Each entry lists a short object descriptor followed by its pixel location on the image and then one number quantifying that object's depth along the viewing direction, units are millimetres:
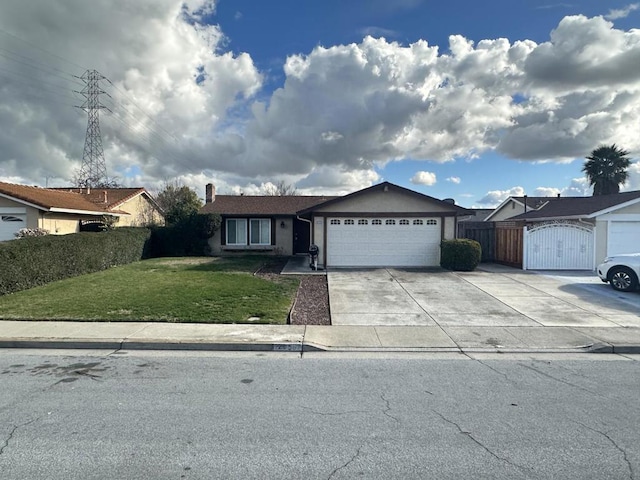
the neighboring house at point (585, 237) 15234
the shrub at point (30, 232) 15008
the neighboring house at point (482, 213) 35500
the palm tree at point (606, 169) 28547
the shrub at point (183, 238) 21484
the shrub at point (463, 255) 15070
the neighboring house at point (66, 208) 16125
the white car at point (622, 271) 10834
